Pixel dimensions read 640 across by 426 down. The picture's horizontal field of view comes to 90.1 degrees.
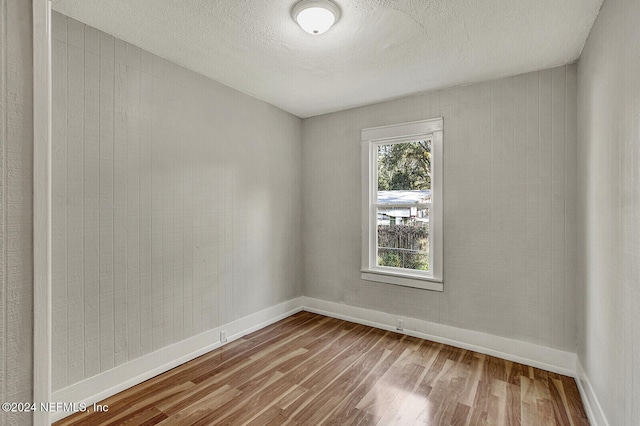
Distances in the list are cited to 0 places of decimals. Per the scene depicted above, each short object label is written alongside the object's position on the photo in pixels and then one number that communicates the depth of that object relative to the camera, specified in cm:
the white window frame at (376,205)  334
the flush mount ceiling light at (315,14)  194
